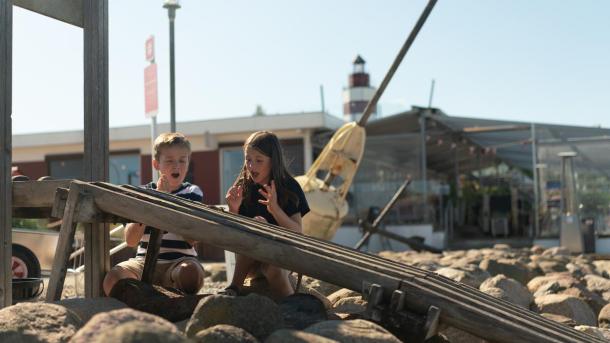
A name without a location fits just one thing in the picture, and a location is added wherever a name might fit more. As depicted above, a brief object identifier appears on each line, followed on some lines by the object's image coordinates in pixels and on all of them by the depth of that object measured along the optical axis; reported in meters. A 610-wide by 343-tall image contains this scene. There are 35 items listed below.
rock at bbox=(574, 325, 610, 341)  5.25
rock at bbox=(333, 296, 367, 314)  4.82
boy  5.13
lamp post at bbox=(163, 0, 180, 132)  12.08
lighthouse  44.50
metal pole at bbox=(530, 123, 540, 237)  21.05
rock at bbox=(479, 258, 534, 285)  10.24
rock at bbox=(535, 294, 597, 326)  6.92
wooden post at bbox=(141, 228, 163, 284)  5.12
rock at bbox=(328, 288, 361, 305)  5.72
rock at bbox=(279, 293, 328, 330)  3.93
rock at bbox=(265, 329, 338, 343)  3.21
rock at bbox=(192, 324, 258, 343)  3.15
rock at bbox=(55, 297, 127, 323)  3.97
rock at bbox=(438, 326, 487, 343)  4.97
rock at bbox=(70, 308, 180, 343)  2.76
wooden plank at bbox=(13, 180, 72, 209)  5.05
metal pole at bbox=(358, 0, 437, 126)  16.27
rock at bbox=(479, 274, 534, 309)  7.26
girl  5.21
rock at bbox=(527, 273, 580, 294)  8.35
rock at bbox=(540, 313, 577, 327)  5.93
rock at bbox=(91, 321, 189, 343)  2.57
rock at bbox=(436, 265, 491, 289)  8.03
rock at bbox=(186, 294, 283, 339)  3.57
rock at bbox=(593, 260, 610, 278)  12.46
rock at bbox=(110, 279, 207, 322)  4.44
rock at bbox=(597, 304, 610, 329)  6.86
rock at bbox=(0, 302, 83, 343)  3.28
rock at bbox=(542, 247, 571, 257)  16.12
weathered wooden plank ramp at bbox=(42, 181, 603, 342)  3.76
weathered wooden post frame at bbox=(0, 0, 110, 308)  4.91
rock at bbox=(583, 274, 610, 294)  9.31
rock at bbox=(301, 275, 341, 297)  7.28
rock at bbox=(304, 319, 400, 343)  3.43
